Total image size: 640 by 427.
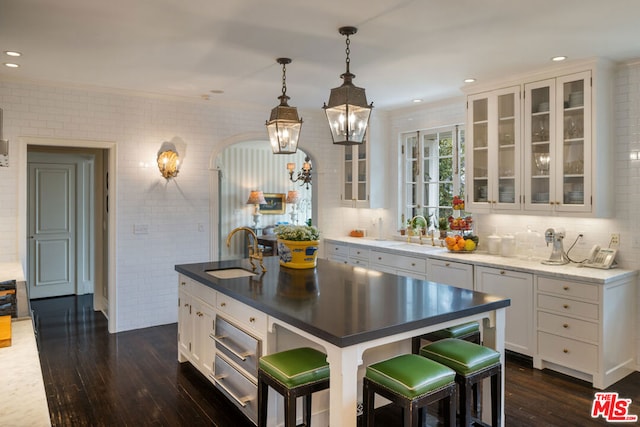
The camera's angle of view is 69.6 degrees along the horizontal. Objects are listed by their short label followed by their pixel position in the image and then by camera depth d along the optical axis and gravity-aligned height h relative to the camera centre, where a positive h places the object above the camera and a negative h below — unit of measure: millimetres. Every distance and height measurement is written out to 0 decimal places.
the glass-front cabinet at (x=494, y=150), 4500 +556
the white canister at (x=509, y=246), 4695 -423
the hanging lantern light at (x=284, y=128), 3504 +590
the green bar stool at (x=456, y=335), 2979 -854
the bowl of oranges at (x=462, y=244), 4988 -427
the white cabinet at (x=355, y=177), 6430 +402
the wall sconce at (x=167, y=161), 5316 +509
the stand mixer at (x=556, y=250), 4258 -422
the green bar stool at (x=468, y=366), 2416 -860
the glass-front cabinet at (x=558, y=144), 3975 +548
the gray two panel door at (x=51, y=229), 6660 -359
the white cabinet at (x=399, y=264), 5133 -697
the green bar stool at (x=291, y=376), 2283 -877
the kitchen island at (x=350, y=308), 2061 -559
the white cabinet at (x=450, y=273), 4590 -705
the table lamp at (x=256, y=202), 8500 +50
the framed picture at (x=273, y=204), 8999 +14
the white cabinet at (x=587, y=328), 3664 -1026
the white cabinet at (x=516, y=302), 4105 -881
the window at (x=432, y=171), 5661 +440
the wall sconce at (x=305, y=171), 8023 +600
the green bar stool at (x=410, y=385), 2066 -840
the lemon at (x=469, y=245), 4980 -438
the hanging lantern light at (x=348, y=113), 2854 +578
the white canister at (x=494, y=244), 4871 -419
